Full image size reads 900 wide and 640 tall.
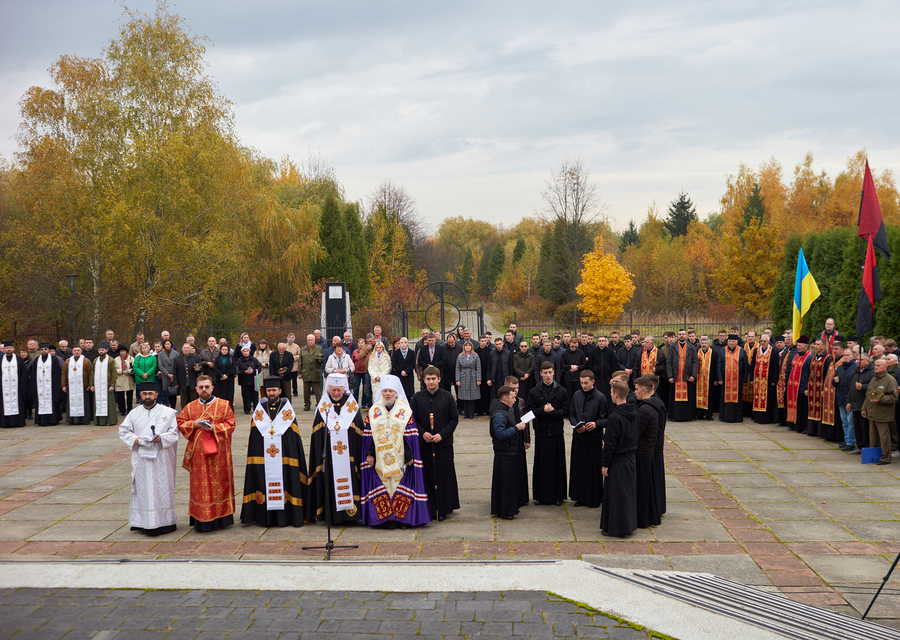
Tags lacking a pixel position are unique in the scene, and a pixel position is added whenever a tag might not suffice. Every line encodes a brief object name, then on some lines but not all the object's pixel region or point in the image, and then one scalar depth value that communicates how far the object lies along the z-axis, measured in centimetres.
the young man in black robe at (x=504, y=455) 718
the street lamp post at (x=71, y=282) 1831
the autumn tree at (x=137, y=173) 2191
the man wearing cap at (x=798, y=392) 1177
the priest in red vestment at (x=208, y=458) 690
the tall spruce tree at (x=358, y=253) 3192
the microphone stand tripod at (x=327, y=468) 689
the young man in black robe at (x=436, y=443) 722
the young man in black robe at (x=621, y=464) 662
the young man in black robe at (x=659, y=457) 696
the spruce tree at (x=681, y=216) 5722
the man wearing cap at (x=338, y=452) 703
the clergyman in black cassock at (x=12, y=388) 1321
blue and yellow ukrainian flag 1301
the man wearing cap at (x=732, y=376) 1283
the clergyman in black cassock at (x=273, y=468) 705
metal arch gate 3422
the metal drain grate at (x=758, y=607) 435
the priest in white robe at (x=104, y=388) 1334
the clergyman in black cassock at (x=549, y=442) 770
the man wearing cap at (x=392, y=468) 699
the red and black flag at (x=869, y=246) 1041
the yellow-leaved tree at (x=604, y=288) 2872
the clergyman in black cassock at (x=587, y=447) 751
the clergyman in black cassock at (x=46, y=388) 1338
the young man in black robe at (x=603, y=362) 1362
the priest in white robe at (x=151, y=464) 684
